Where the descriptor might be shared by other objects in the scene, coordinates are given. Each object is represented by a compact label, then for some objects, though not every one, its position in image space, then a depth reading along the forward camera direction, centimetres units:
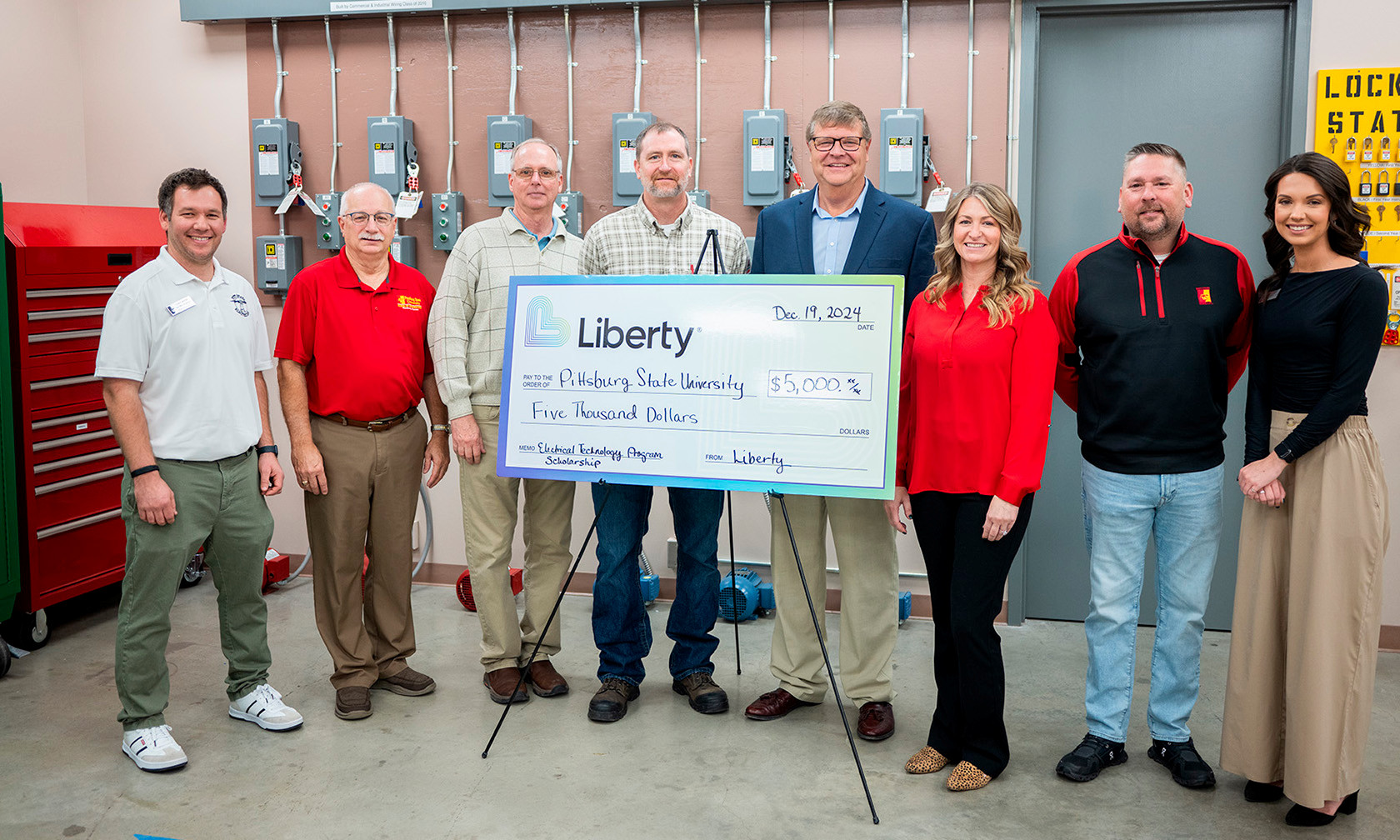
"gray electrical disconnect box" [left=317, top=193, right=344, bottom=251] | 440
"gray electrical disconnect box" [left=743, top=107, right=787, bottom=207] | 400
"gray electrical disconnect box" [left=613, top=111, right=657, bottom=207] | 412
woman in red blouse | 245
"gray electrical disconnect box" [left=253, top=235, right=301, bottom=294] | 444
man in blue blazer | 286
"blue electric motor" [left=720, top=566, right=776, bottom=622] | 397
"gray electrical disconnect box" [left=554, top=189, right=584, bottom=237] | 420
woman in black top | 235
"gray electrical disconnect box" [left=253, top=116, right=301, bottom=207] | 440
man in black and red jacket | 253
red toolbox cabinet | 373
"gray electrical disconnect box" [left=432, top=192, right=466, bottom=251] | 429
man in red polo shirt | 300
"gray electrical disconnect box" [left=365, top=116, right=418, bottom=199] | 428
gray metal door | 381
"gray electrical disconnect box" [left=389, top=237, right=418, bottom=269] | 427
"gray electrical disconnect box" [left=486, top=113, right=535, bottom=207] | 420
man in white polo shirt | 268
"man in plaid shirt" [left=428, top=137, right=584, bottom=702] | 308
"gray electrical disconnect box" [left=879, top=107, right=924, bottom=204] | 389
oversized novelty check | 260
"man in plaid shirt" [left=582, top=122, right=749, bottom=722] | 298
